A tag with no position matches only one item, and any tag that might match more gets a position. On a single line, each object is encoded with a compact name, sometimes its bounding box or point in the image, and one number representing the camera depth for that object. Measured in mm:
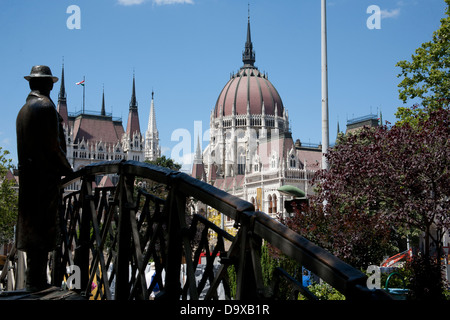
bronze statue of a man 4559
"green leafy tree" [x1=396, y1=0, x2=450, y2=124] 24984
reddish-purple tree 16078
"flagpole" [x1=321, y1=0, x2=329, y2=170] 17562
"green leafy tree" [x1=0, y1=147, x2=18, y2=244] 38594
